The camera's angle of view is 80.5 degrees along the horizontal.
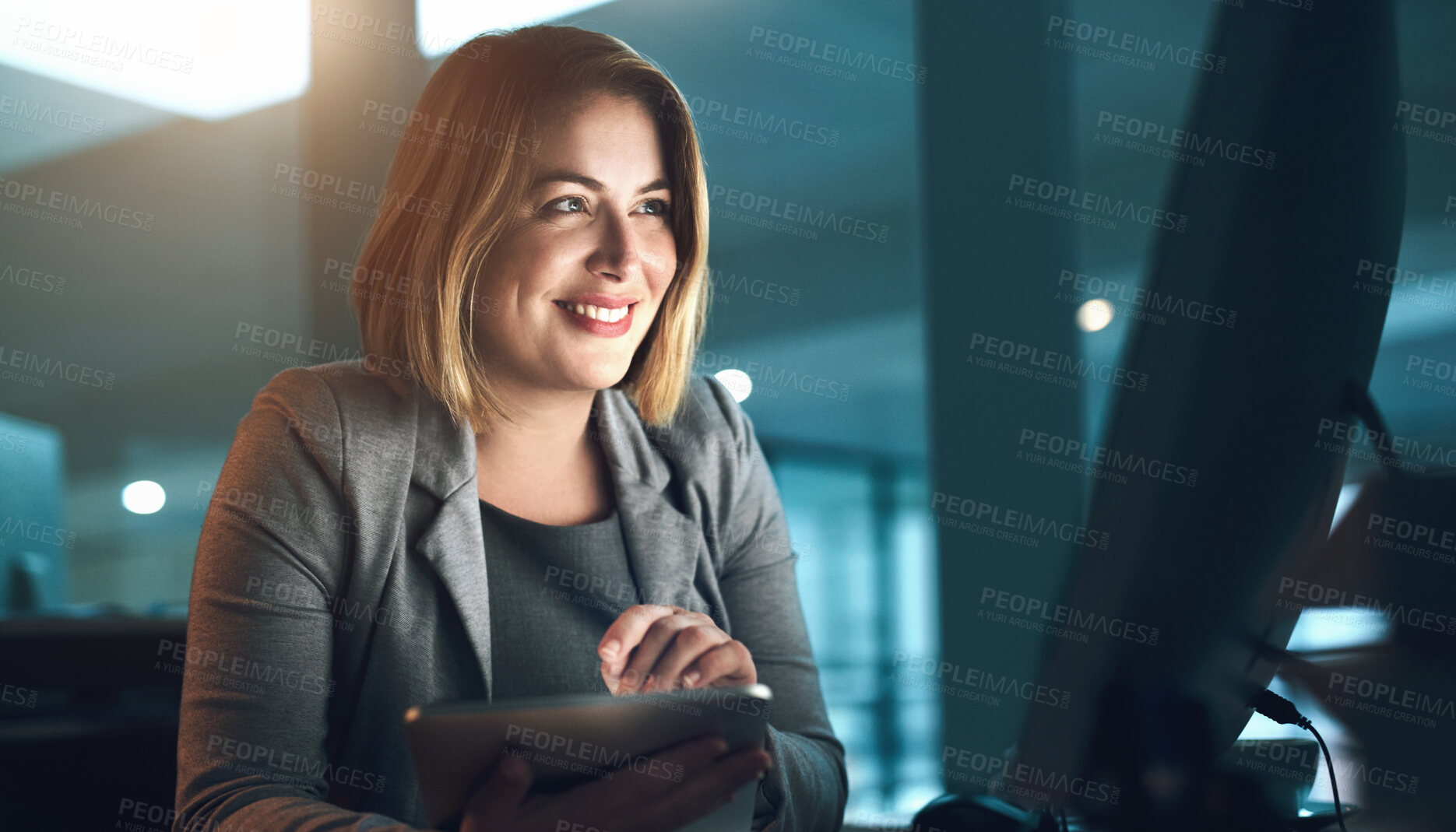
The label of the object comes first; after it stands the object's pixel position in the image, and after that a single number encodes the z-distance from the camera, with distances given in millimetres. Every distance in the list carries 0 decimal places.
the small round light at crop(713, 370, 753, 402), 2594
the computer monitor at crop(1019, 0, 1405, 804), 1019
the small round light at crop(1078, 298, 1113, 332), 2131
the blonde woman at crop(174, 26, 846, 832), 1046
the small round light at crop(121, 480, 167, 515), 2842
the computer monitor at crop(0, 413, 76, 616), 2424
